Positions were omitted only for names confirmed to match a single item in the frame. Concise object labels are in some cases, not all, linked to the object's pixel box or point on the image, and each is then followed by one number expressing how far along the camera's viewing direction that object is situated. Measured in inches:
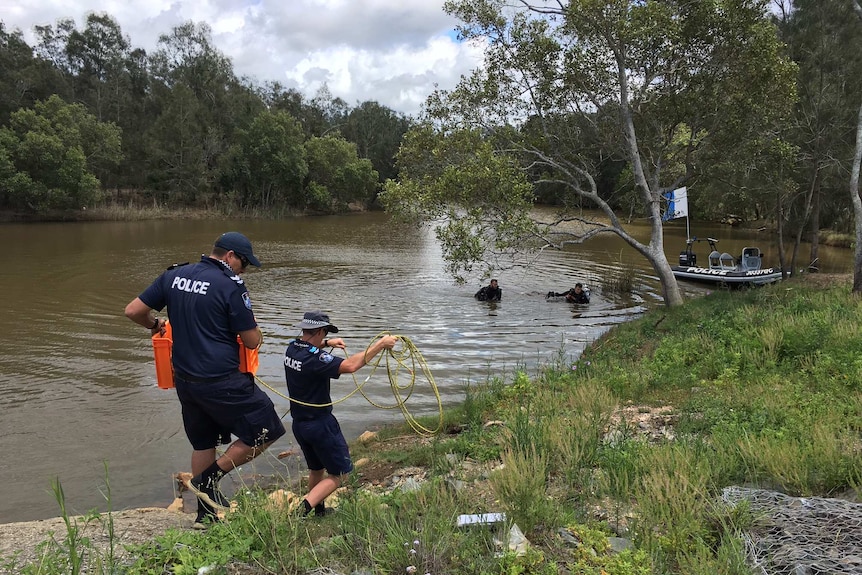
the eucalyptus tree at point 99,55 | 2274.9
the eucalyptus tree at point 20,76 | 1774.7
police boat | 730.8
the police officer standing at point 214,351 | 160.4
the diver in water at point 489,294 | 694.5
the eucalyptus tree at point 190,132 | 2021.4
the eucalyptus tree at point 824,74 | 638.5
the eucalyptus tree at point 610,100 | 494.0
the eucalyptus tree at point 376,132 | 3248.0
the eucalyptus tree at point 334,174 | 2345.5
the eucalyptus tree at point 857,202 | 410.9
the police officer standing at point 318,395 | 170.7
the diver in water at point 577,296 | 679.1
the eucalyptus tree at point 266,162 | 2149.4
